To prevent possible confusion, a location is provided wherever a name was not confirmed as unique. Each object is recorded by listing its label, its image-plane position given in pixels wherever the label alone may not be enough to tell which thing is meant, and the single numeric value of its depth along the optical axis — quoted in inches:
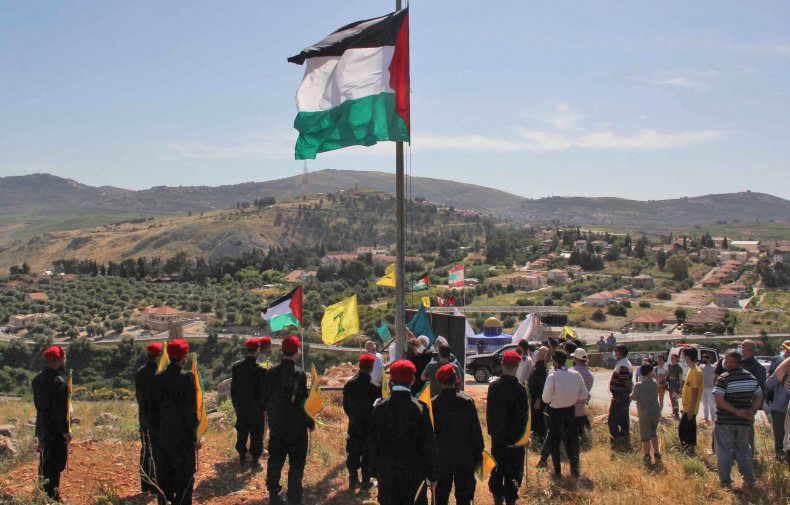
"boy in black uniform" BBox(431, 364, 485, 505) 226.5
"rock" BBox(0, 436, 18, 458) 333.4
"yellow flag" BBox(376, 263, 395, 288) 584.6
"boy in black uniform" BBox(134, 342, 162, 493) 271.0
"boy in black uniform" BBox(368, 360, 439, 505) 208.5
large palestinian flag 338.6
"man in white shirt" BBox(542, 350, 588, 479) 295.7
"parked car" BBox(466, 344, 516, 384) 761.0
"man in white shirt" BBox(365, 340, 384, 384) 371.6
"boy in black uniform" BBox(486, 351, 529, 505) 254.2
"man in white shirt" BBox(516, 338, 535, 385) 370.3
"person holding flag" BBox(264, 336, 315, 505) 256.2
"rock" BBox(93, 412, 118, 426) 490.1
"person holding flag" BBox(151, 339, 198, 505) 239.9
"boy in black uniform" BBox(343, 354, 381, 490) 283.1
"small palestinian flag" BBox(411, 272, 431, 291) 879.1
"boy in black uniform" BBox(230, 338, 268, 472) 304.3
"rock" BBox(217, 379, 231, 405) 533.6
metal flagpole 321.7
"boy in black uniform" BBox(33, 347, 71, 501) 259.0
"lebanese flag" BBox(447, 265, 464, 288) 1180.1
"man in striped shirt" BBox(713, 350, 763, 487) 275.9
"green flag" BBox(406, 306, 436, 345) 459.8
